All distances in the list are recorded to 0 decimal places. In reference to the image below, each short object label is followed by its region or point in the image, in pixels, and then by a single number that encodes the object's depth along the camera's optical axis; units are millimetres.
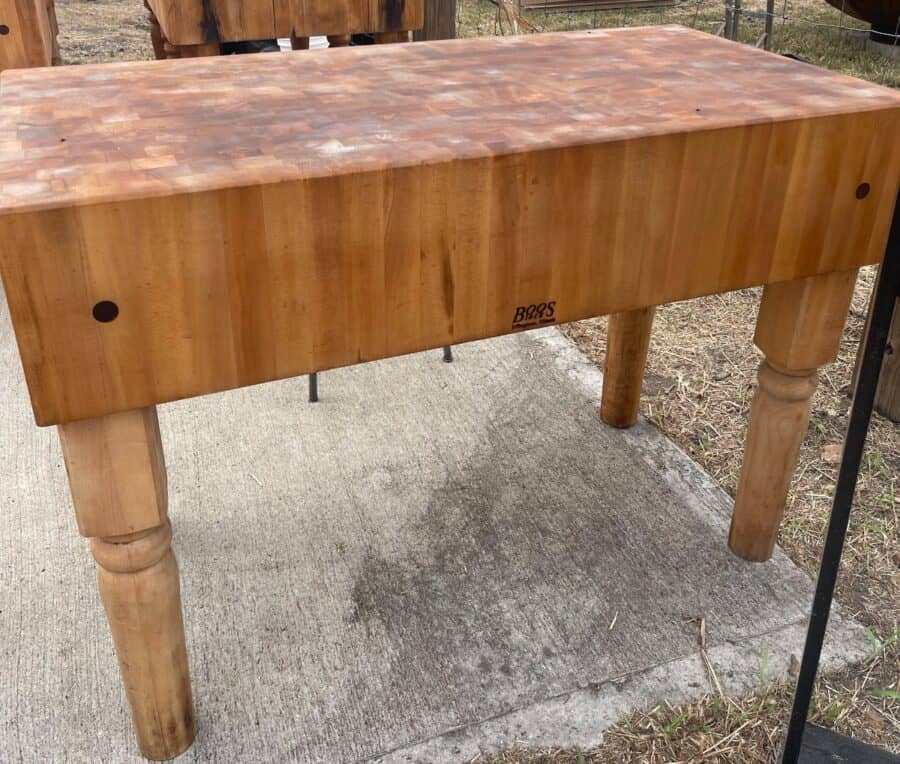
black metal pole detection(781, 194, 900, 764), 662
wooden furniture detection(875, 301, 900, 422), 1885
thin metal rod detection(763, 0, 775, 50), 4188
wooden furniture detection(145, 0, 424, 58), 2369
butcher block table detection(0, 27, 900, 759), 903
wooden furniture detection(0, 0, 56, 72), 2385
